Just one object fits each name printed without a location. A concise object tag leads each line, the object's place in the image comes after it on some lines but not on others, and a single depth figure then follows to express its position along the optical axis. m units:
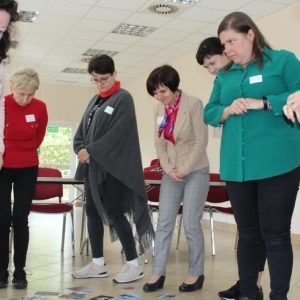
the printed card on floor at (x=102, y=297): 2.71
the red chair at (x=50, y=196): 4.54
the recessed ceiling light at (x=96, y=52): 8.49
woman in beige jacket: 2.93
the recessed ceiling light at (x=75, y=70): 10.06
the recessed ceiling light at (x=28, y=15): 6.52
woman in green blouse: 2.10
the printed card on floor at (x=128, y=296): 2.76
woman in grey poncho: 3.19
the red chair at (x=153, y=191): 5.00
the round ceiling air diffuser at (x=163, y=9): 6.12
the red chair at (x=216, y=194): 5.13
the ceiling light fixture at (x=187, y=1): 5.94
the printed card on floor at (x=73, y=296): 2.74
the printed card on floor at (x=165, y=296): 2.77
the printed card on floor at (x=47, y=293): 2.83
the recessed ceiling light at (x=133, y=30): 7.03
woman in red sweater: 3.02
